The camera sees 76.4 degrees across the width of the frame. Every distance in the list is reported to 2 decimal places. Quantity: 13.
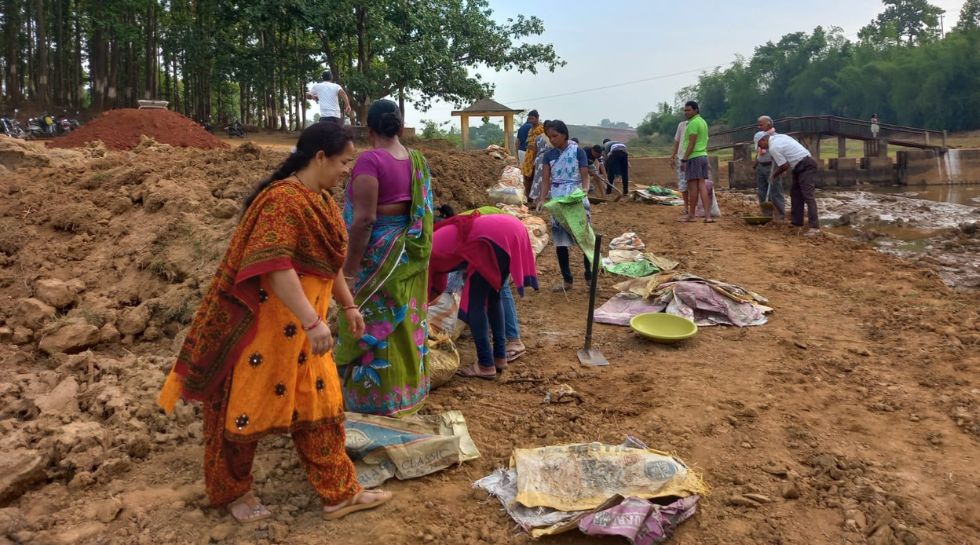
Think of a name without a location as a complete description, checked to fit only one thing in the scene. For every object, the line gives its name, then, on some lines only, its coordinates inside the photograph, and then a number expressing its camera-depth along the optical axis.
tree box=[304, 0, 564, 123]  15.06
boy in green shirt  8.59
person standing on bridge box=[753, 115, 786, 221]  9.56
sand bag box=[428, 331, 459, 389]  3.62
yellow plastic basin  4.41
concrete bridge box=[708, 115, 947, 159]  23.58
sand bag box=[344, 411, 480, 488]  2.65
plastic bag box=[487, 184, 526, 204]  9.86
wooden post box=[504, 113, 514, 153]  17.67
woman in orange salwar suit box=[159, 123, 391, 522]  2.04
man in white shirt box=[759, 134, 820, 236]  8.58
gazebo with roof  17.08
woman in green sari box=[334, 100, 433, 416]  2.91
